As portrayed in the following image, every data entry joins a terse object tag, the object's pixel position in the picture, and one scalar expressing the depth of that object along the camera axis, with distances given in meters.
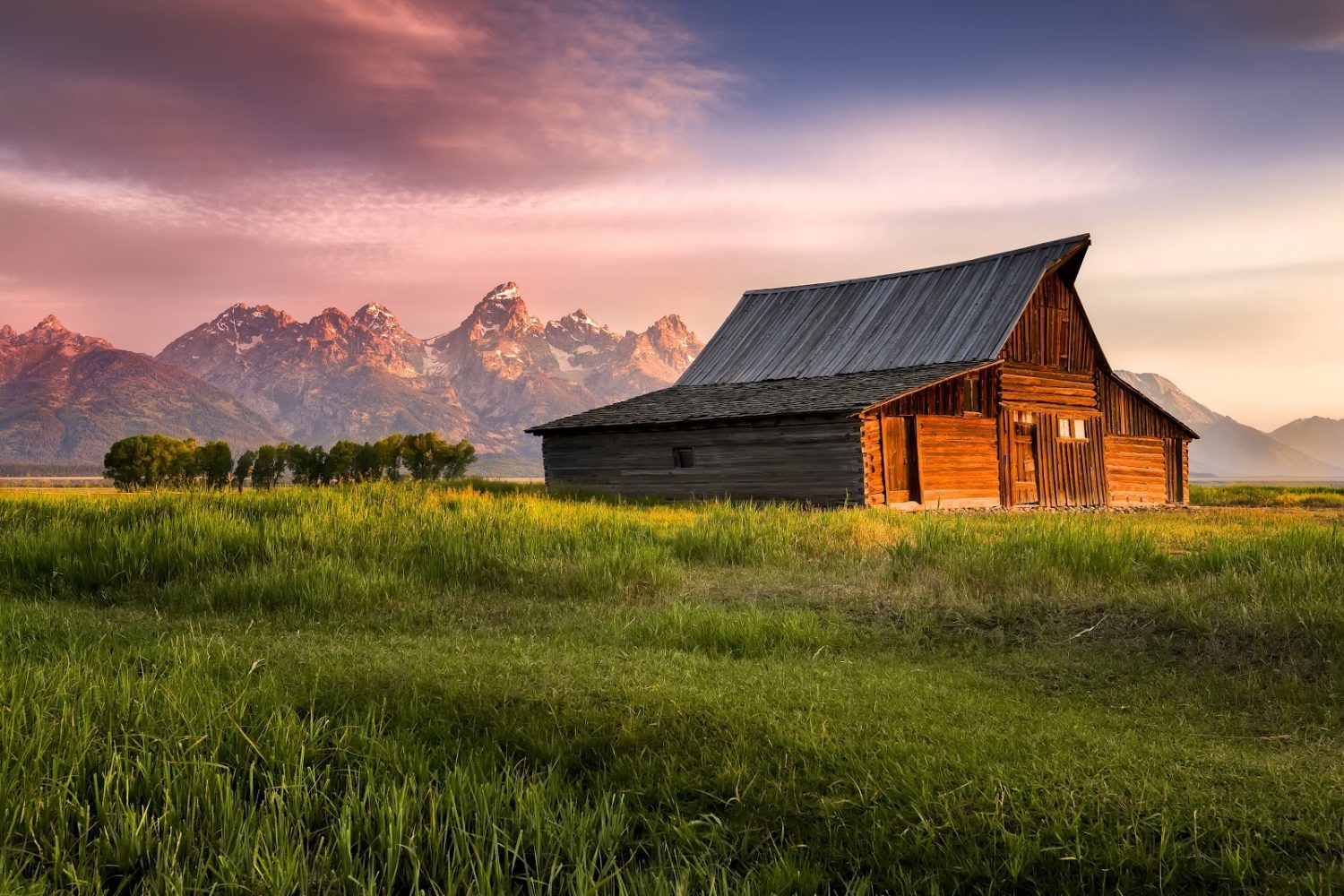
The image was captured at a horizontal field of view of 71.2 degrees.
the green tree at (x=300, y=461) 90.62
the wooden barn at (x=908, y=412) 27.95
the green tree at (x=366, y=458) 90.31
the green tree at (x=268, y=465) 86.72
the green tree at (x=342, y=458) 90.69
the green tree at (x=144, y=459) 84.06
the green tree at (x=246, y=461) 79.76
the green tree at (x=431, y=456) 95.44
